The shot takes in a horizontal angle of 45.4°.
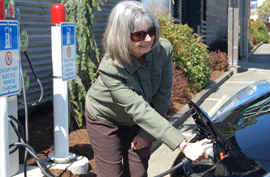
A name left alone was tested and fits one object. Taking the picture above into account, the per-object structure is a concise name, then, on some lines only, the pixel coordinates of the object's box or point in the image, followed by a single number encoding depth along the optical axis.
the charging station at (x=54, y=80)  2.43
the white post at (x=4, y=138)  2.60
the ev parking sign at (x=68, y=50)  3.32
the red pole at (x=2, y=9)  2.46
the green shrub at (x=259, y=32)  28.91
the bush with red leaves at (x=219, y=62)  12.02
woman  2.11
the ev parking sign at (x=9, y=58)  2.36
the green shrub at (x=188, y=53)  8.00
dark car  1.96
